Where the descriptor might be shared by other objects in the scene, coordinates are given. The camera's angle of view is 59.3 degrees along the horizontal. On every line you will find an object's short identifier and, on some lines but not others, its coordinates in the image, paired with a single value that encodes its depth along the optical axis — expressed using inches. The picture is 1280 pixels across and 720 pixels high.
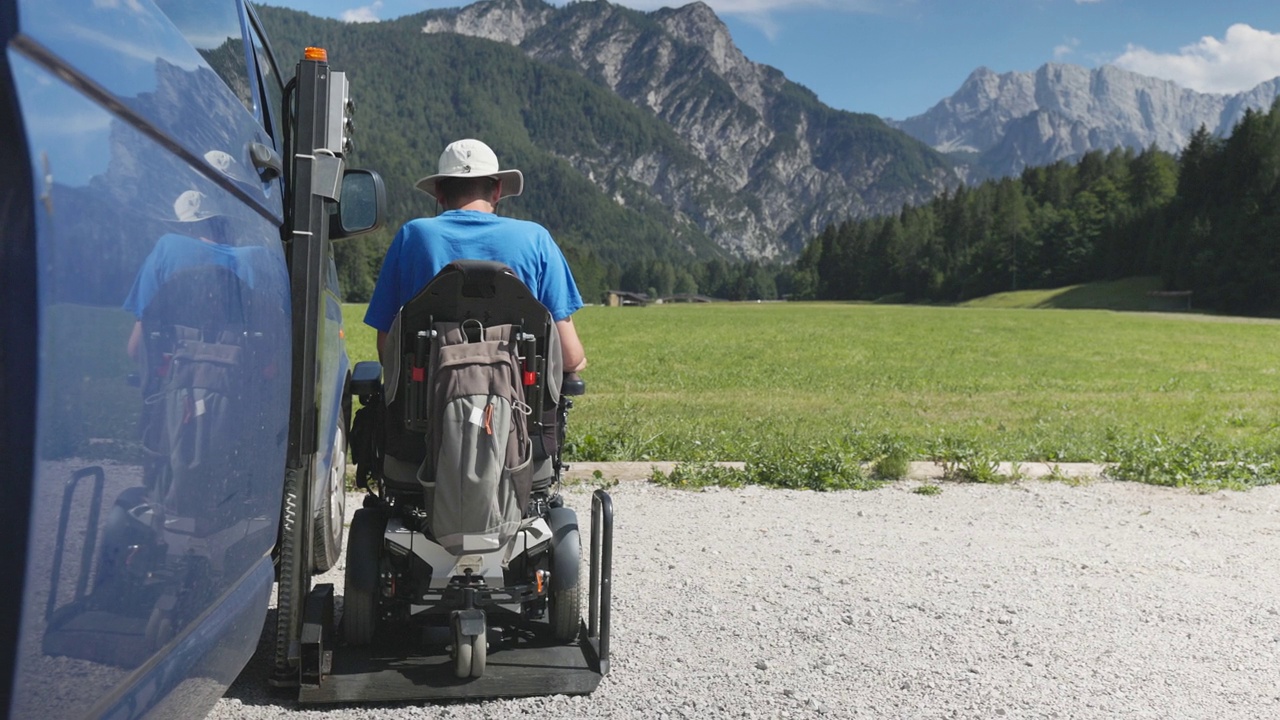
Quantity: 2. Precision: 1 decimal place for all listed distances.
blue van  61.4
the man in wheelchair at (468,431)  142.9
